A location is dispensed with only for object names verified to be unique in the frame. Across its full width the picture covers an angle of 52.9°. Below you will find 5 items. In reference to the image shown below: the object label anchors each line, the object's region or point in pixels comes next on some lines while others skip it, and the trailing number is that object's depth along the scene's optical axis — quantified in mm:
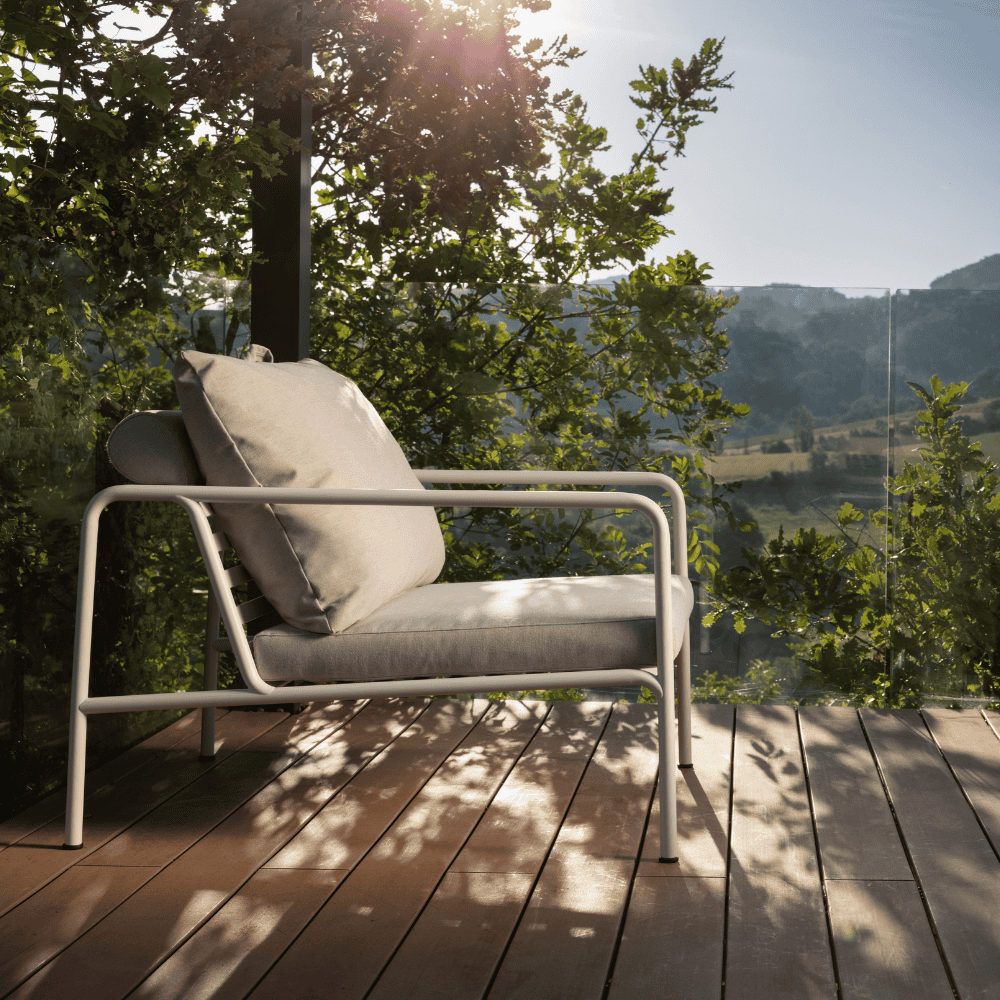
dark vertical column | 2500
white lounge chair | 1622
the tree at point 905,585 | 2791
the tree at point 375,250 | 1929
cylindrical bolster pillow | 1663
